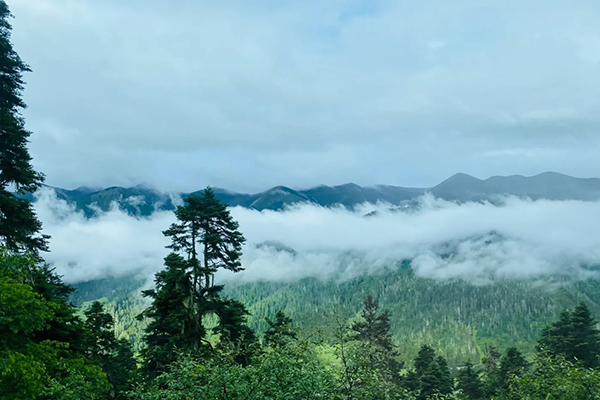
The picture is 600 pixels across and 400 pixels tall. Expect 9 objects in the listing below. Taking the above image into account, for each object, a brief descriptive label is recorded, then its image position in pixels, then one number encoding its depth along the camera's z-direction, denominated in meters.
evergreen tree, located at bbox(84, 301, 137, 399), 32.16
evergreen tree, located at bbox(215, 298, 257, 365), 27.92
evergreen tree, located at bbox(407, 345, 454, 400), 50.91
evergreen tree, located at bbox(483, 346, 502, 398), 48.09
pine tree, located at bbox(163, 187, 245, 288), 27.81
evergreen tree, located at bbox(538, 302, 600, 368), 40.47
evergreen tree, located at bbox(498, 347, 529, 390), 46.44
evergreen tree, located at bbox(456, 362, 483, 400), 53.34
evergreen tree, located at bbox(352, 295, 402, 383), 59.91
